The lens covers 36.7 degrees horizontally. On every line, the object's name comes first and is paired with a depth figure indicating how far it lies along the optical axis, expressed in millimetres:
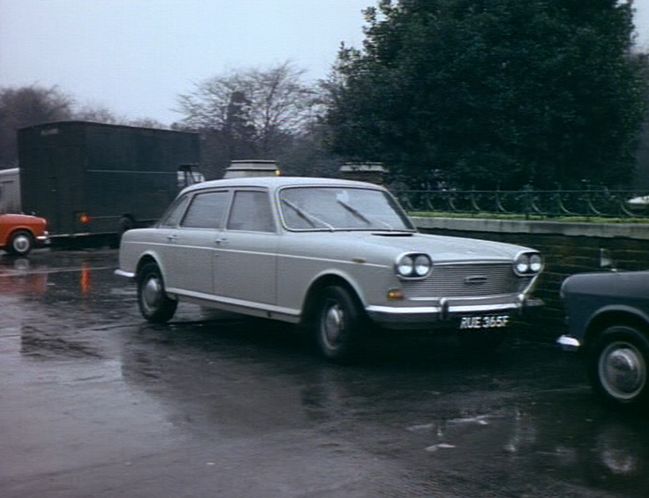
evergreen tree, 17938
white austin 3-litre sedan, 8625
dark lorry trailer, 25016
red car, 23328
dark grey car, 7031
